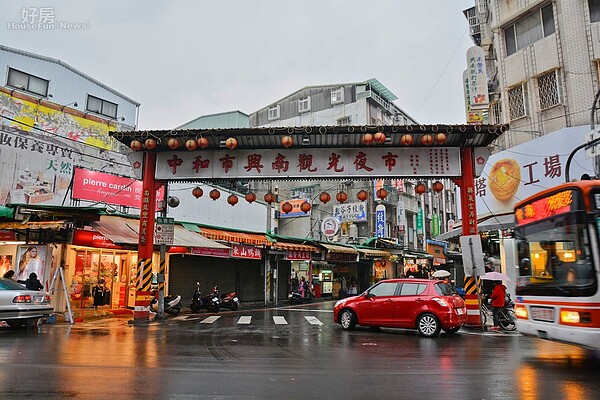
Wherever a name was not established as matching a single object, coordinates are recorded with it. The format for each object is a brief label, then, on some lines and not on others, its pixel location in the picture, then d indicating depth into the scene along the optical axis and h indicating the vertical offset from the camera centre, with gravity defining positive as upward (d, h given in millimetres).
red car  12281 -851
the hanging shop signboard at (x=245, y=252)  23644 +1346
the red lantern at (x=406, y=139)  14906 +4366
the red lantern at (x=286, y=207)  16264 +2445
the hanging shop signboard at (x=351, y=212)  38781 +5460
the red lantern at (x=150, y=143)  15906 +4593
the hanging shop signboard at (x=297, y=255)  28266 +1380
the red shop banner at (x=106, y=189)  21547 +4341
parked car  12383 -694
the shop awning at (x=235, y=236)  22942 +2136
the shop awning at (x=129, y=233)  16453 +1769
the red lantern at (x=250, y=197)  16531 +2839
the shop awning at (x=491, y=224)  19805 +2309
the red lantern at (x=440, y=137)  14914 +4423
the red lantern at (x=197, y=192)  16516 +3032
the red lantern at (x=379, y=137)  15039 +4477
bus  7441 +147
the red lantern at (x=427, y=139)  15297 +4482
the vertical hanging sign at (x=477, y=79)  21328 +9031
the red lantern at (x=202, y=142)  15465 +4496
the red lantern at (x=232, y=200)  16594 +2785
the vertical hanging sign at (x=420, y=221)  46938 +5515
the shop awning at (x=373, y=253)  34531 +1822
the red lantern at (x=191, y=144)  15523 +4446
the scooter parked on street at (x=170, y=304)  18344 -1051
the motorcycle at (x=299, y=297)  29344 -1256
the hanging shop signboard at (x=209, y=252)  20852 +1194
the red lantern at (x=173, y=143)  15867 +4588
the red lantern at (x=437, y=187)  15873 +3060
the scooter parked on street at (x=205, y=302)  20828 -1101
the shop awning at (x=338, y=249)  30719 +1880
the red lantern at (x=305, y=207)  16250 +2450
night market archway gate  15414 +4270
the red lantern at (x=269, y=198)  16531 +2811
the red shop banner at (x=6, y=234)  17281 +1676
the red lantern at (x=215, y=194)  16500 +2966
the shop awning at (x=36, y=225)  16031 +1886
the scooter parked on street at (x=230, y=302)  22125 -1157
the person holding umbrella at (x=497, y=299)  14287 -725
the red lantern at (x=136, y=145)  16031 +4599
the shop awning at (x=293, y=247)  26594 +1803
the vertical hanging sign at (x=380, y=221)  38719 +4588
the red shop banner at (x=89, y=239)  17797 +1532
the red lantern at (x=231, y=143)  15503 +4464
